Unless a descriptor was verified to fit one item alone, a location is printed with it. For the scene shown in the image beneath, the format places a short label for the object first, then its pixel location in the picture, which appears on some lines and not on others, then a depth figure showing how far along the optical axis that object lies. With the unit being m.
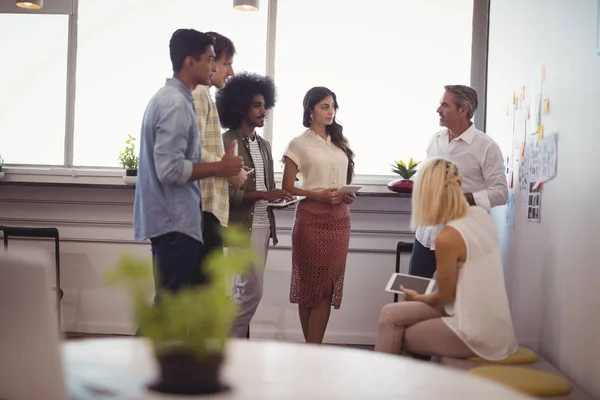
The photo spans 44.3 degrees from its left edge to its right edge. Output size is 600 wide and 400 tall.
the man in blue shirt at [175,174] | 2.55
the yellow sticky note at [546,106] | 3.19
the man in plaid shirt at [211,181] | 2.91
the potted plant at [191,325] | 0.95
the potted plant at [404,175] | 4.48
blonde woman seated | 2.46
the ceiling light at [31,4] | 4.69
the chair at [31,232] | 4.43
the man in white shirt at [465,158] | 3.55
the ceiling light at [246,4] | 4.53
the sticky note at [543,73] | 3.28
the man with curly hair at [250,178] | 3.56
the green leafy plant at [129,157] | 4.65
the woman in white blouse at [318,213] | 3.79
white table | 1.06
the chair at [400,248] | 4.39
